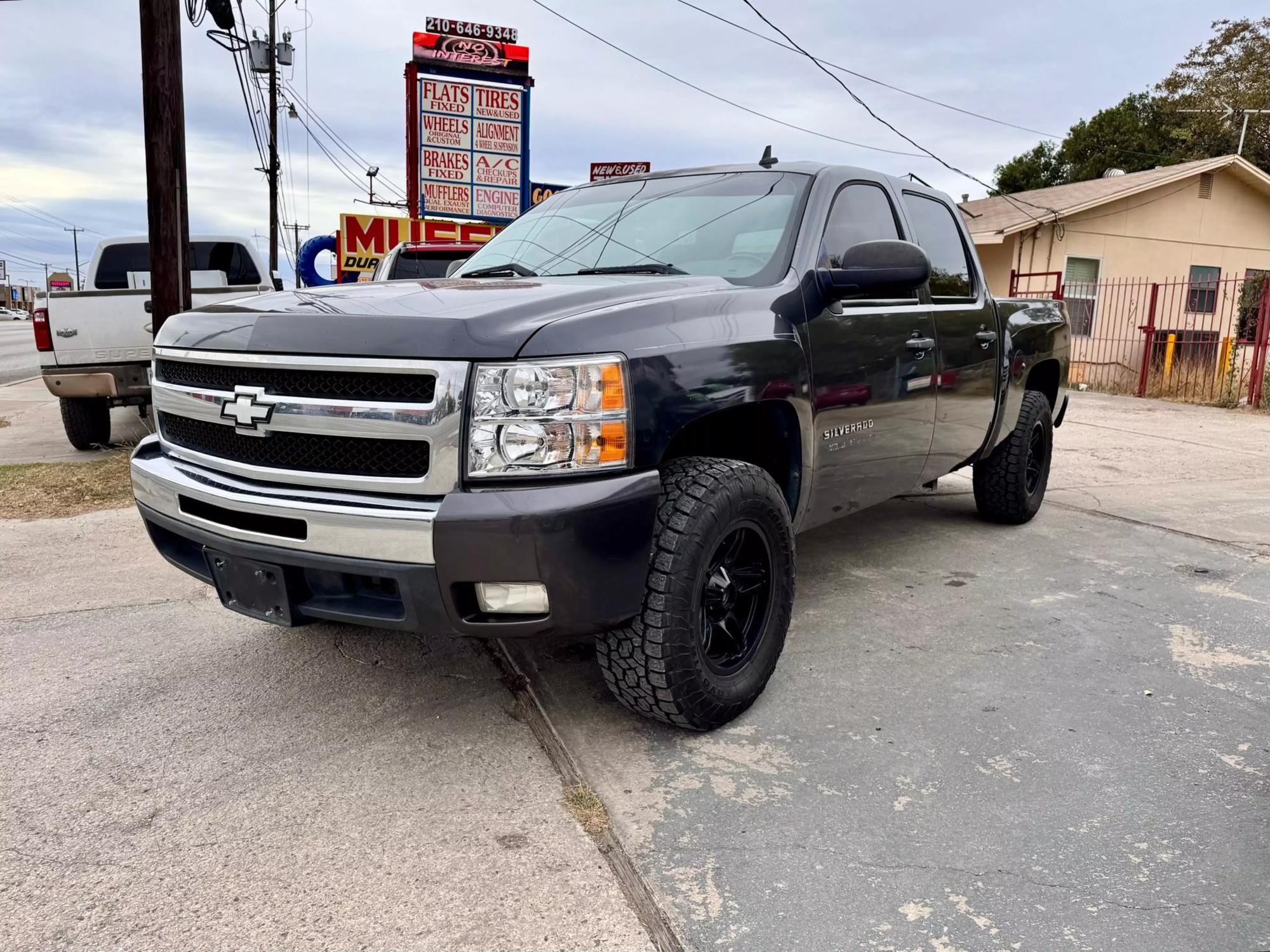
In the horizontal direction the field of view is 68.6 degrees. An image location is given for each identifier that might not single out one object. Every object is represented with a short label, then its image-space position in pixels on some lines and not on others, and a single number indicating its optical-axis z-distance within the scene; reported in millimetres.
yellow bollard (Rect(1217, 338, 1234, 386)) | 14523
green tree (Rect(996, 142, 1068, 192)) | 40312
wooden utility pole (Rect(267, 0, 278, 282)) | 31047
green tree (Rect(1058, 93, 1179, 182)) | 36719
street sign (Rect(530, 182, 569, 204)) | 19078
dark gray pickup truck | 2324
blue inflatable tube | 14070
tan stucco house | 19219
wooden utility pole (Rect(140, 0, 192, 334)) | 6781
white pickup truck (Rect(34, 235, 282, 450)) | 7301
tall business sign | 13172
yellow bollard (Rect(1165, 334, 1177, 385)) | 14609
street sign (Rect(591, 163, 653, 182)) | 16656
